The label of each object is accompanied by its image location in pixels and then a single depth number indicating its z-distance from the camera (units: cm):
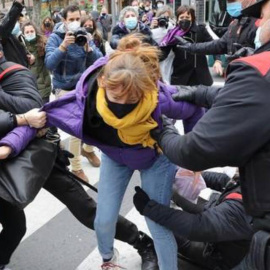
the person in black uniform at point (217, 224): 211
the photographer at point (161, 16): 557
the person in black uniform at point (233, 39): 398
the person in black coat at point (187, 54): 490
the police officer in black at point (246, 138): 138
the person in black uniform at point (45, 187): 220
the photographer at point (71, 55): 415
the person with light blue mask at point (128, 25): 510
